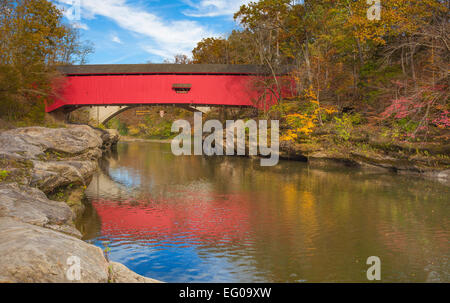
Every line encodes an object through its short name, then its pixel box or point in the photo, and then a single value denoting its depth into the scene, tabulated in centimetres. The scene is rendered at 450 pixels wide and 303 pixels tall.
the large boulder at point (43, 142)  1101
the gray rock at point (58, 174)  930
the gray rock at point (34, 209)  616
